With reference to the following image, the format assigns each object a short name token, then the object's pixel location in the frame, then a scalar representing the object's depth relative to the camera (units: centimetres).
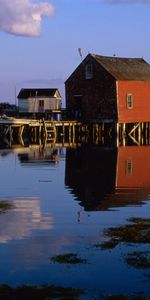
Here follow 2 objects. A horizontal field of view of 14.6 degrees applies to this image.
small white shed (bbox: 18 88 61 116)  8000
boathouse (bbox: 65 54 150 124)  5878
